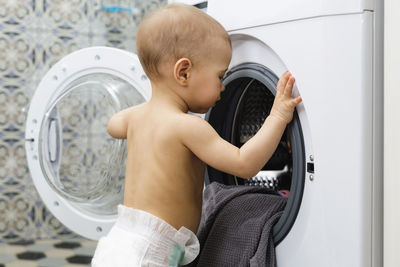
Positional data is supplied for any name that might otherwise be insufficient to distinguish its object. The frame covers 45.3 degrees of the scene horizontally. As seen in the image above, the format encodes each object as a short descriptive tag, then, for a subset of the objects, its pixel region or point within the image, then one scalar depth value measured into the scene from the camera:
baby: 0.82
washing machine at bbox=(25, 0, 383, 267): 0.71
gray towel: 0.86
